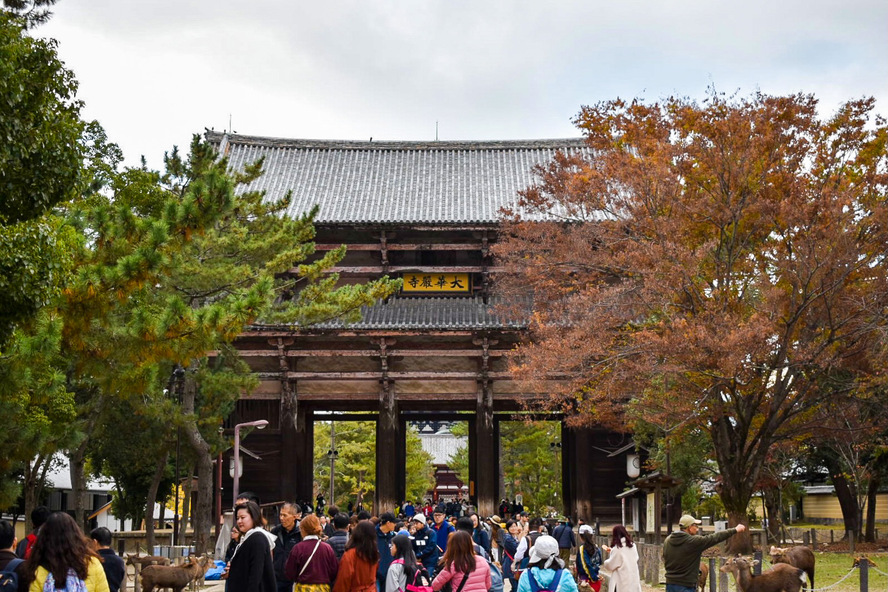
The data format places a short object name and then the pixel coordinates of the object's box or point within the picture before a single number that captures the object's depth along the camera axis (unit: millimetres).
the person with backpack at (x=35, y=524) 9914
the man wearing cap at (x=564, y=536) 18234
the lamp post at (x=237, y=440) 25672
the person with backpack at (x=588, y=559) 13750
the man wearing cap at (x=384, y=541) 11781
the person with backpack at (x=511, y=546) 13281
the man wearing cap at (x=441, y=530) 13617
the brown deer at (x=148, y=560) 16114
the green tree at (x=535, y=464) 50062
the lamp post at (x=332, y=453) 45631
